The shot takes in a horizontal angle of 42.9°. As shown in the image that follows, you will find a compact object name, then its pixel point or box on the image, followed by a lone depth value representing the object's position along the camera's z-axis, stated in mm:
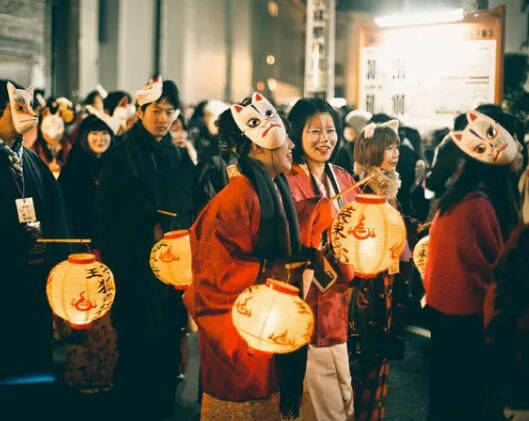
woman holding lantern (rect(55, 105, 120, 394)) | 6457
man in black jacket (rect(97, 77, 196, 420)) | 5988
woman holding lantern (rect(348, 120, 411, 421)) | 5215
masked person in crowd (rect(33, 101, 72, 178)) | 9531
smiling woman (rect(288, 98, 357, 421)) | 4574
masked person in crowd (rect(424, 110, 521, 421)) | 4035
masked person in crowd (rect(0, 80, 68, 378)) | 5094
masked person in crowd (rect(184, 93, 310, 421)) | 3641
